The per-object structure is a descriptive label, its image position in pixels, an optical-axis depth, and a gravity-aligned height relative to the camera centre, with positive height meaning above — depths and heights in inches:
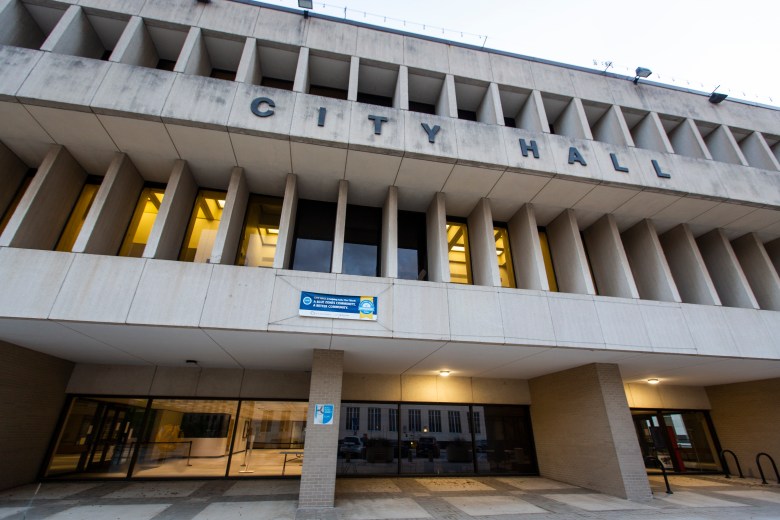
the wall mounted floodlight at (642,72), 527.0 +481.8
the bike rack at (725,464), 552.8 -42.3
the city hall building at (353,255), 348.8 +194.0
